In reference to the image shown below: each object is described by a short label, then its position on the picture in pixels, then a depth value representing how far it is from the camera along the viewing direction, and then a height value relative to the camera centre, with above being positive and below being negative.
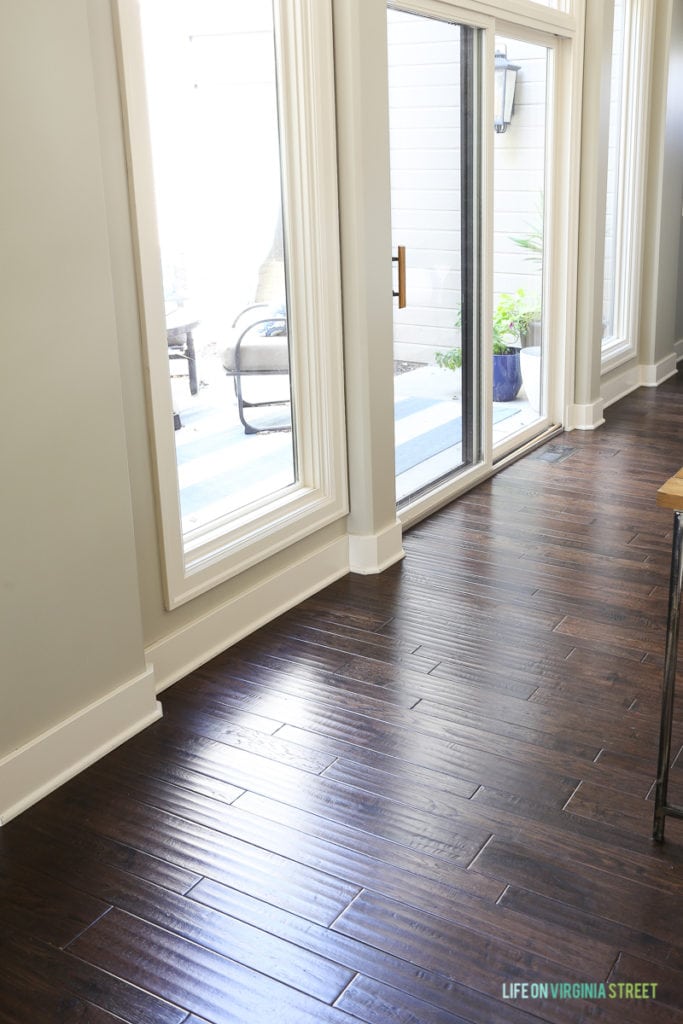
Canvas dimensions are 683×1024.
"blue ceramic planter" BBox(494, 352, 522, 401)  5.40 -0.92
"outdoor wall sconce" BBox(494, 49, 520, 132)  4.82 +0.46
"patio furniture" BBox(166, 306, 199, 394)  3.08 -0.38
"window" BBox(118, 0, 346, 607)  2.95 -0.21
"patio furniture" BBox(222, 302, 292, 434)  3.42 -0.47
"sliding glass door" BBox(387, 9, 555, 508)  4.15 -0.15
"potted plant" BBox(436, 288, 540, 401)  5.30 -0.70
